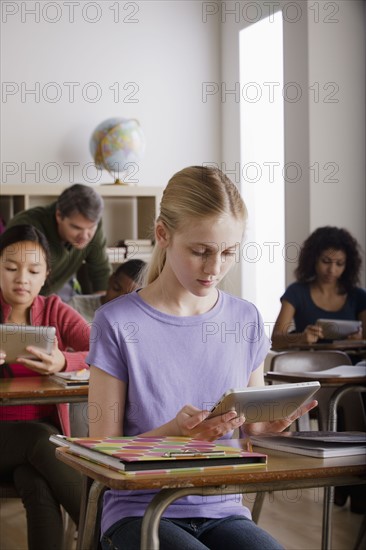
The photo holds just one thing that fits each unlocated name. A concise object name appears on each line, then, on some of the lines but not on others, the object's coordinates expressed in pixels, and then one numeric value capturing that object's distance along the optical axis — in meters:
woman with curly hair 4.39
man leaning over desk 4.36
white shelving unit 5.90
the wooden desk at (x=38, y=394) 2.47
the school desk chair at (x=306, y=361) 3.40
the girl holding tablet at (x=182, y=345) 1.55
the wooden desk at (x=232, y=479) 1.25
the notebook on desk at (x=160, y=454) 1.27
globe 5.93
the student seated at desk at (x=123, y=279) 3.76
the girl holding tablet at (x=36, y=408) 2.45
